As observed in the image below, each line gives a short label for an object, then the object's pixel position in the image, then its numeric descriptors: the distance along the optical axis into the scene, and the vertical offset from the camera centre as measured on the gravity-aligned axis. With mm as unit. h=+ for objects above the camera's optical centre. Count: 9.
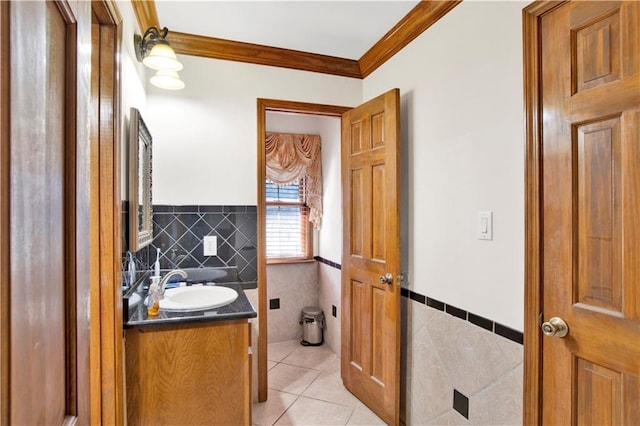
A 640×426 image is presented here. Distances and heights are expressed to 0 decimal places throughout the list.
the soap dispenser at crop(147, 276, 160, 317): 1656 -416
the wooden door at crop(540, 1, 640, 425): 1092 +0
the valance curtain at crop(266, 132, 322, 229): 3621 +520
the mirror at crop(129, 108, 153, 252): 1676 +164
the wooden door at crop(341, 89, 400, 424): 2117 -275
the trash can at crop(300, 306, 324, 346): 3531 -1137
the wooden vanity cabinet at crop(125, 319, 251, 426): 1597 -748
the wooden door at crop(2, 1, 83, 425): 410 -2
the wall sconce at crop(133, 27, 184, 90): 1759 +786
